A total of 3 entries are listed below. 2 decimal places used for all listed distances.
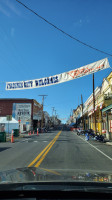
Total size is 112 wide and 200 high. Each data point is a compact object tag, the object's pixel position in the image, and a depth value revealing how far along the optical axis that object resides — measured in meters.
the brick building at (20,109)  53.72
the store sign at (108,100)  21.22
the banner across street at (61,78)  10.96
